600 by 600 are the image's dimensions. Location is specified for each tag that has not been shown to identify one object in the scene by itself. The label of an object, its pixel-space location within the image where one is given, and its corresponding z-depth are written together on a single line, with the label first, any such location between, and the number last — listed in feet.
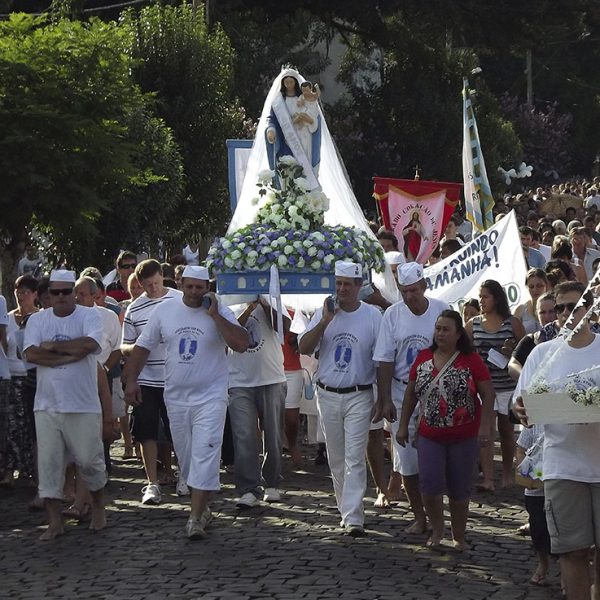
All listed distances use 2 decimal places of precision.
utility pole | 209.97
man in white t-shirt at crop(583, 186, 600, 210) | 98.03
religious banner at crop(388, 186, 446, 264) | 62.64
